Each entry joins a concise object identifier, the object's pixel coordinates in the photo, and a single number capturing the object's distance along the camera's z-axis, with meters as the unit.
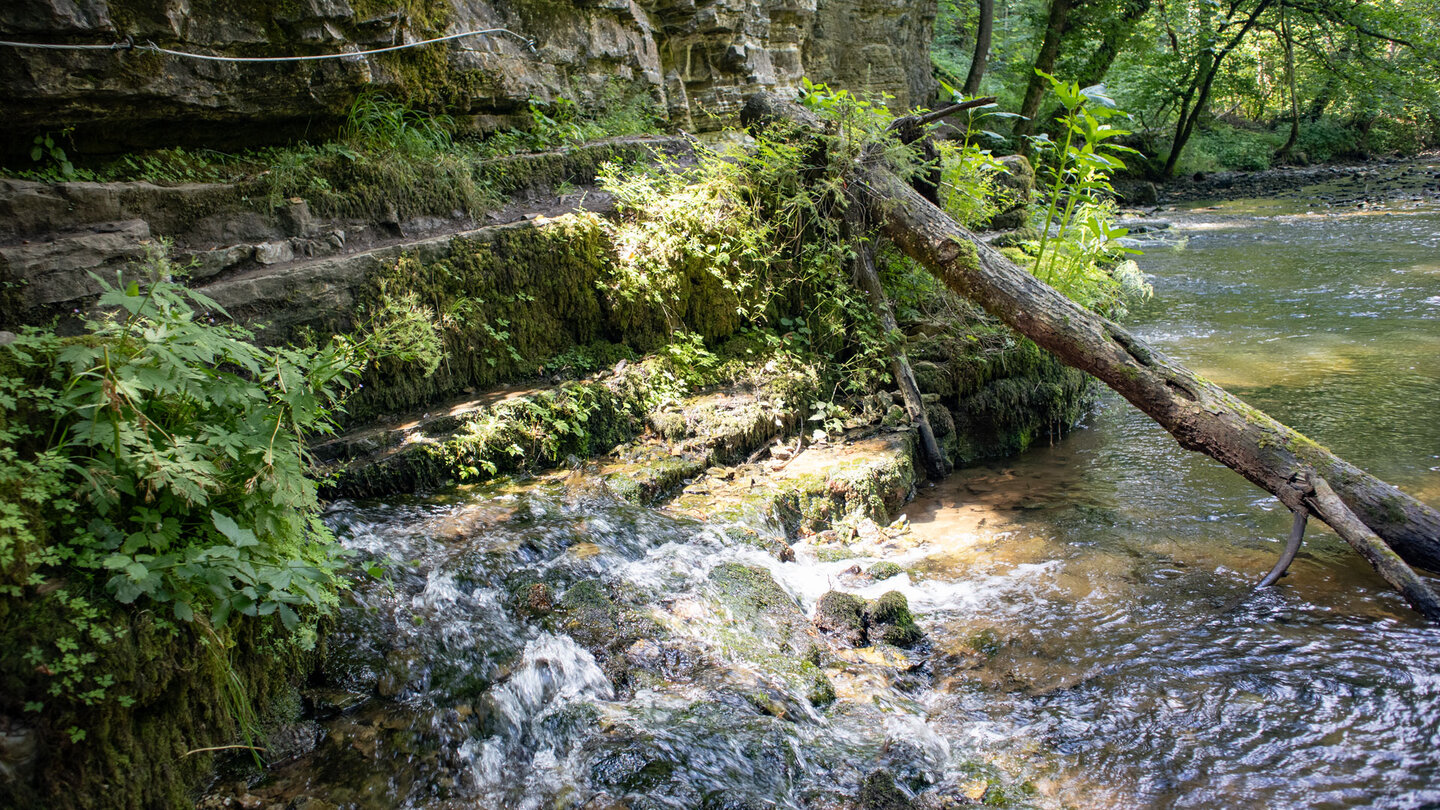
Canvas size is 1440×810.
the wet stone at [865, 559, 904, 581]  4.12
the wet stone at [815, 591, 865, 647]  3.52
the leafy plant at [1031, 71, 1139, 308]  5.62
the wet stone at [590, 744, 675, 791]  2.45
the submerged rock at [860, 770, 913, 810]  2.50
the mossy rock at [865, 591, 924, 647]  3.53
